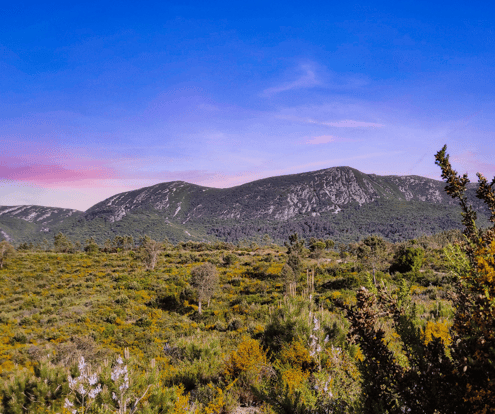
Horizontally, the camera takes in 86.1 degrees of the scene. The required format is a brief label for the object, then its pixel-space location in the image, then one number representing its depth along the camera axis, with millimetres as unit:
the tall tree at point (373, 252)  25530
